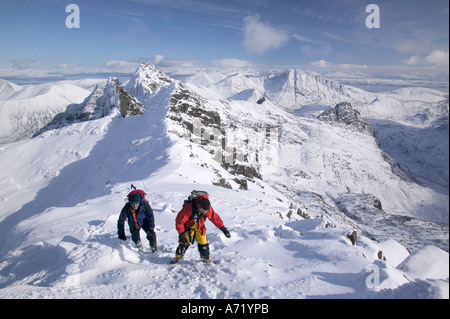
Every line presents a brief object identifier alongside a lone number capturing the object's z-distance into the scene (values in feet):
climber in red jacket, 19.50
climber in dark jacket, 23.41
